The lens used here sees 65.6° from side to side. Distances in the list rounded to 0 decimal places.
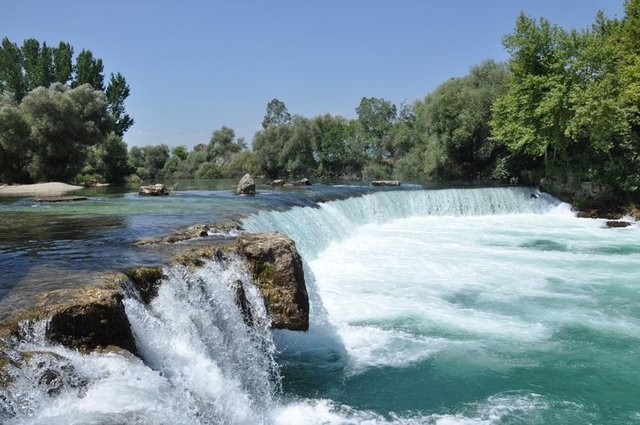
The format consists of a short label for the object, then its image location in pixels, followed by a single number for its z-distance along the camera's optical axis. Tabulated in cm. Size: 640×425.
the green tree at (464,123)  3809
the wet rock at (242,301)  791
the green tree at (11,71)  5456
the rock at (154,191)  2669
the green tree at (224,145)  8275
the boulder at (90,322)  508
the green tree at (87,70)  5794
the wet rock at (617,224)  2258
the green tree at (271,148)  6097
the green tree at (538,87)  2606
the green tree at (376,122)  6003
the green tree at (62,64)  5603
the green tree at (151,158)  6819
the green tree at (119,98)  6350
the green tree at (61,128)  3697
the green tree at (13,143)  3562
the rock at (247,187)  2634
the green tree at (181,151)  10908
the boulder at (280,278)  831
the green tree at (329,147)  6022
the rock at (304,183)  3684
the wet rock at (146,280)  693
